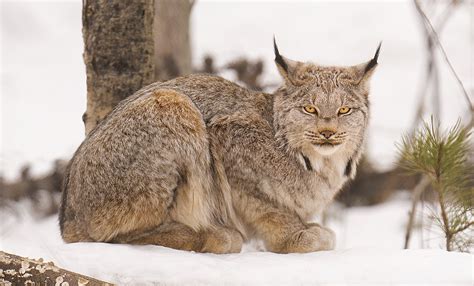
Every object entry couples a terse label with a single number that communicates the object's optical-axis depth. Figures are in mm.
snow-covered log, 7953
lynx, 9898
